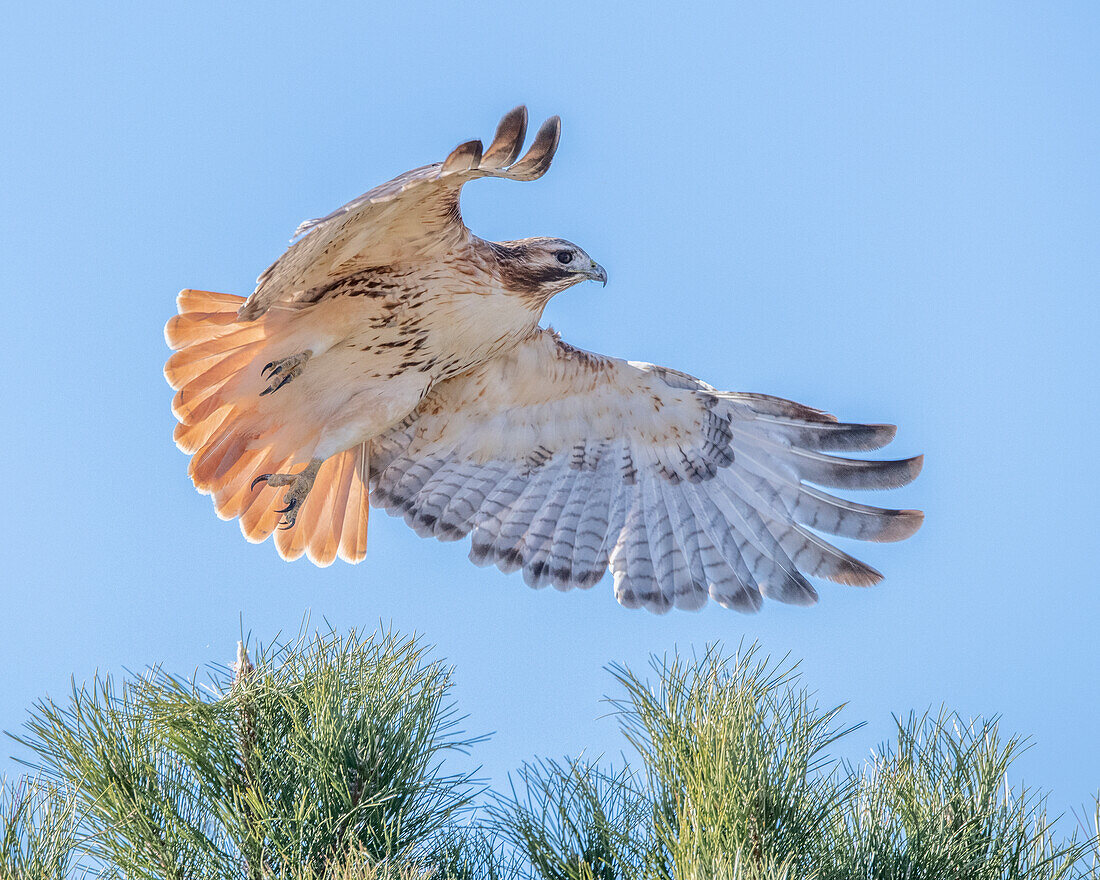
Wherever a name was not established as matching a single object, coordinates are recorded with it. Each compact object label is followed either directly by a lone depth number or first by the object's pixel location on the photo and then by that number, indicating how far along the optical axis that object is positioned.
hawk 11.02
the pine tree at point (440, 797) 5.54
